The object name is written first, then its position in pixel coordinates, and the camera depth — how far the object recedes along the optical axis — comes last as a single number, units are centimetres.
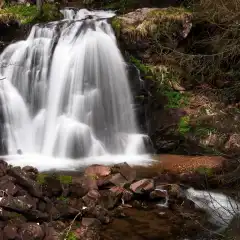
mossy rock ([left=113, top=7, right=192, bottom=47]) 1456
